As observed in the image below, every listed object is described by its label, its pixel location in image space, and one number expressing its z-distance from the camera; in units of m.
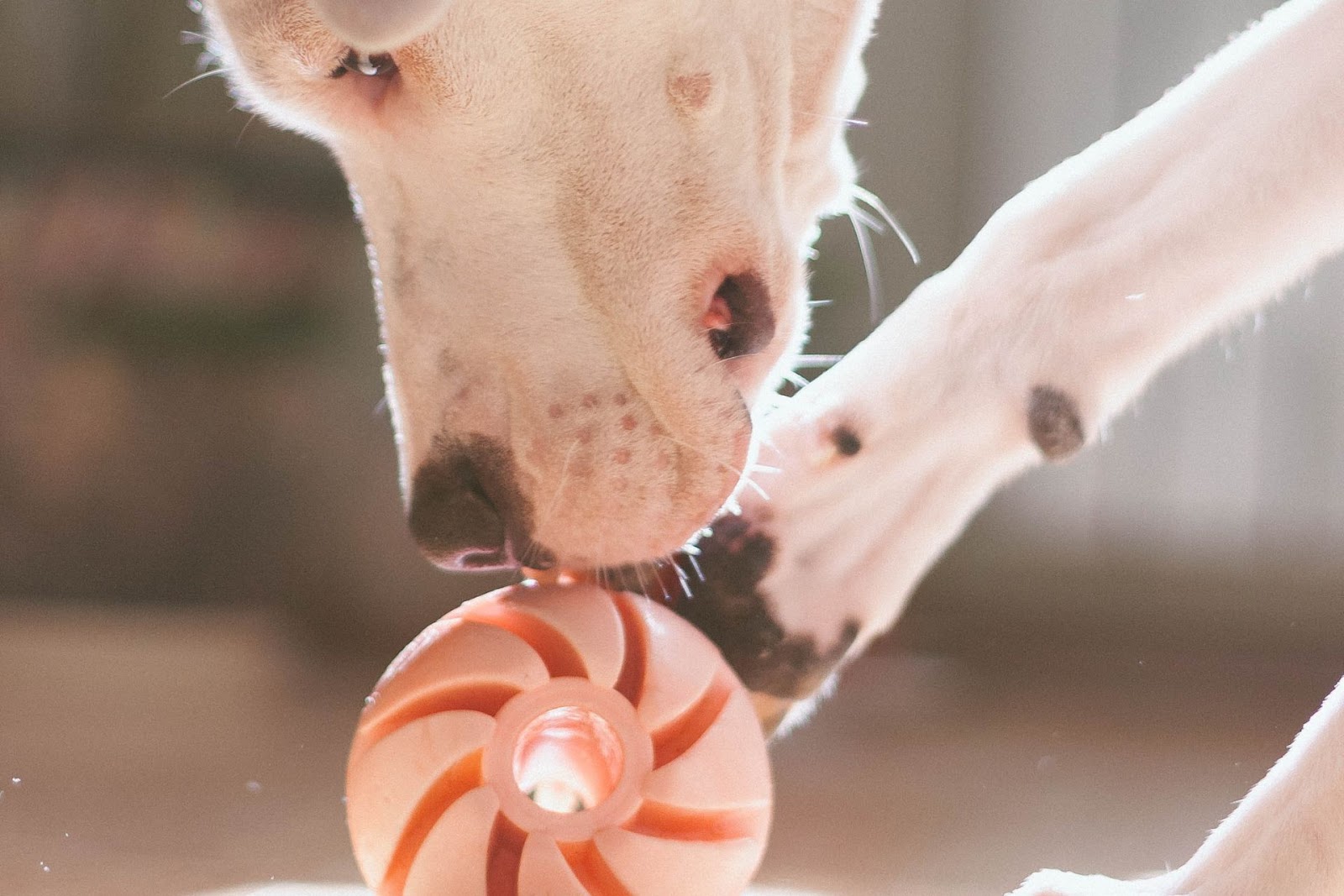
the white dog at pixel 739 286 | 0.78
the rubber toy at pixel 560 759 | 0.76
